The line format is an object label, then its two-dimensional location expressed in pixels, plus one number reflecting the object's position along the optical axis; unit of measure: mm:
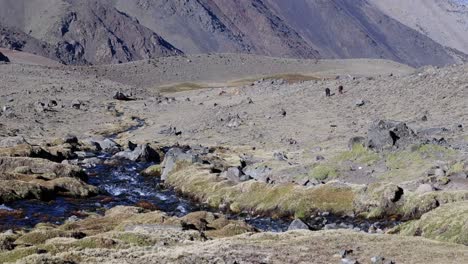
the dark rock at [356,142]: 51638
